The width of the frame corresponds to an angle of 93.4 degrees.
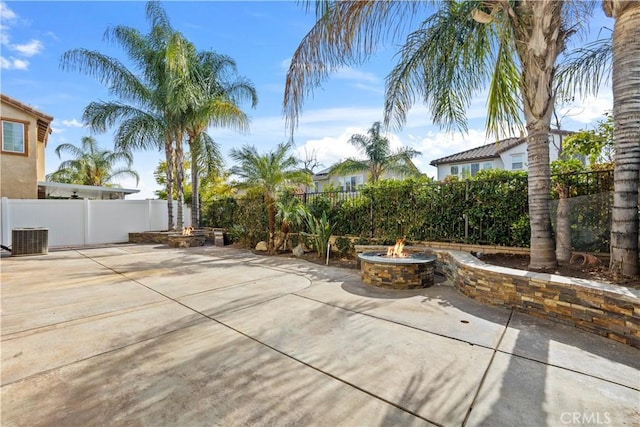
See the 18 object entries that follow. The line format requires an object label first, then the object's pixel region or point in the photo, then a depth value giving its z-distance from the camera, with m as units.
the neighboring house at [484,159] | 20.19
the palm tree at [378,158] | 21.16
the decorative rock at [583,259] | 4.91
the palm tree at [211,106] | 12.91
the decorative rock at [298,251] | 9.79
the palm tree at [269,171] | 10.43
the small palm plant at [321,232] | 9.25
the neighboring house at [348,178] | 22.22
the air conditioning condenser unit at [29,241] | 10.15
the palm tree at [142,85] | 12.46
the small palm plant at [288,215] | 9.88
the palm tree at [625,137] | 4.05
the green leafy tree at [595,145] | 5.90
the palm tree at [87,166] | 24.20
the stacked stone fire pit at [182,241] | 12.70
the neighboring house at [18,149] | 13.80
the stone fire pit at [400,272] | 5.61
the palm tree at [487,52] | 4.84
